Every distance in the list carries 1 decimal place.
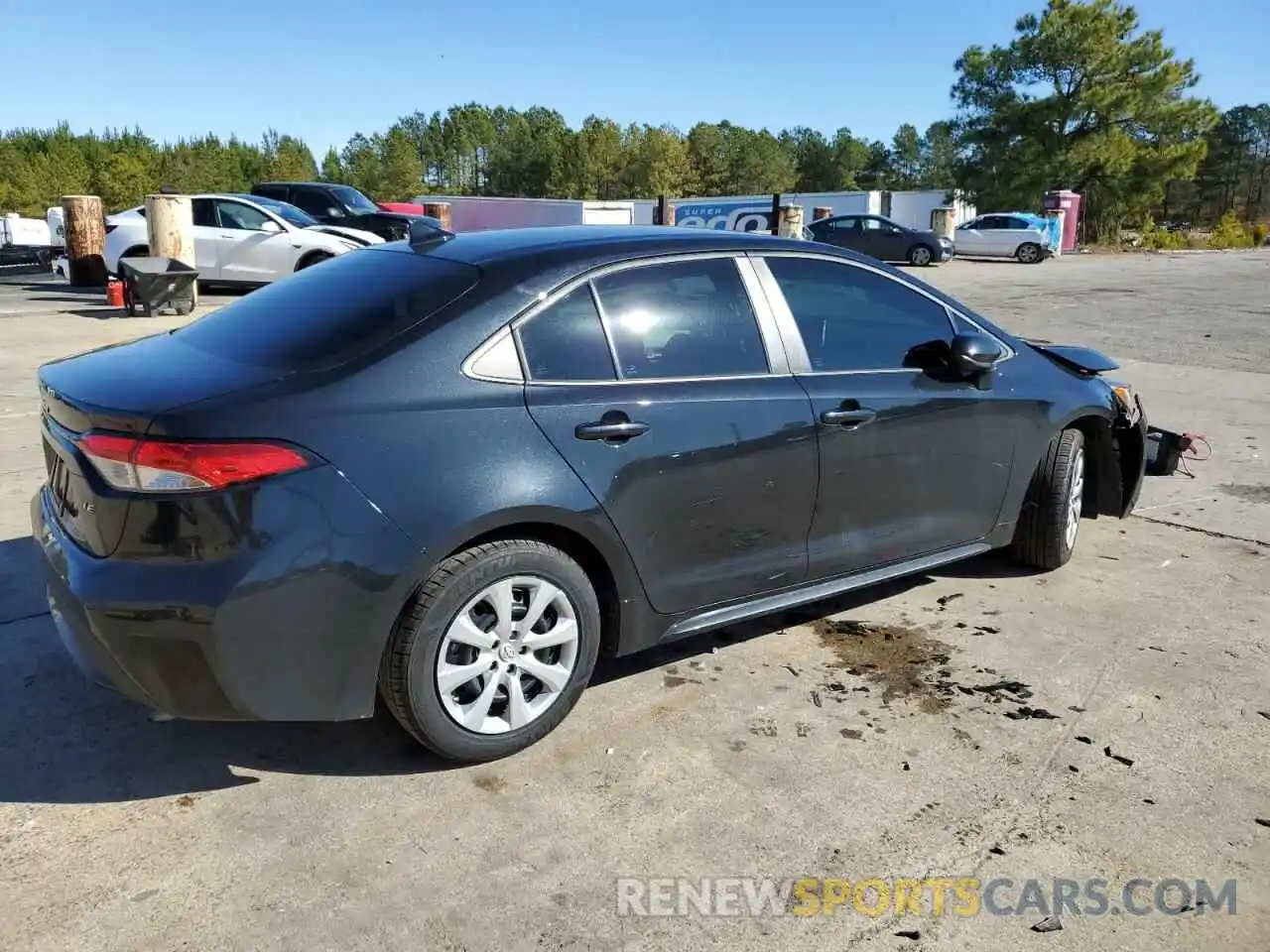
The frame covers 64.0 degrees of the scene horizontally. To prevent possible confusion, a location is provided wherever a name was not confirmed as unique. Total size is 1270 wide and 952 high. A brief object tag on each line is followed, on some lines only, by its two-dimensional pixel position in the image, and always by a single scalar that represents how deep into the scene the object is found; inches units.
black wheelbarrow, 508.1
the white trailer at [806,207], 1446.9
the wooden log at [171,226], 548.1
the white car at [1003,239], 1352.1
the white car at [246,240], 605.3
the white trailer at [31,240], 809.5
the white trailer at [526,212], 1373.0
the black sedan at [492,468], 104.8
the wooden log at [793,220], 967.6
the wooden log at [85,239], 662.5
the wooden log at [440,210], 980.6
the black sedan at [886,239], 1179.9
